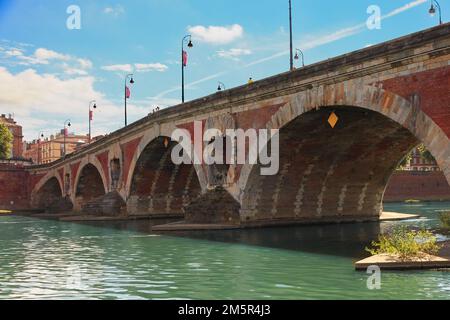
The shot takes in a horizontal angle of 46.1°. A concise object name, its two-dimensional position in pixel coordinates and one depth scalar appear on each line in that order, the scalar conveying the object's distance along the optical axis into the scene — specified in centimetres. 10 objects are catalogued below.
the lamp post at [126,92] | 4958
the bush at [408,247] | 1408
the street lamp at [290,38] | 2770
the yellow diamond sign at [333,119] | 2262
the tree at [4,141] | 8462
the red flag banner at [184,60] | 3709
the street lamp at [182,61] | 3690
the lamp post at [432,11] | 2208
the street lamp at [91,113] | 5960
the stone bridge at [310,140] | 1717
